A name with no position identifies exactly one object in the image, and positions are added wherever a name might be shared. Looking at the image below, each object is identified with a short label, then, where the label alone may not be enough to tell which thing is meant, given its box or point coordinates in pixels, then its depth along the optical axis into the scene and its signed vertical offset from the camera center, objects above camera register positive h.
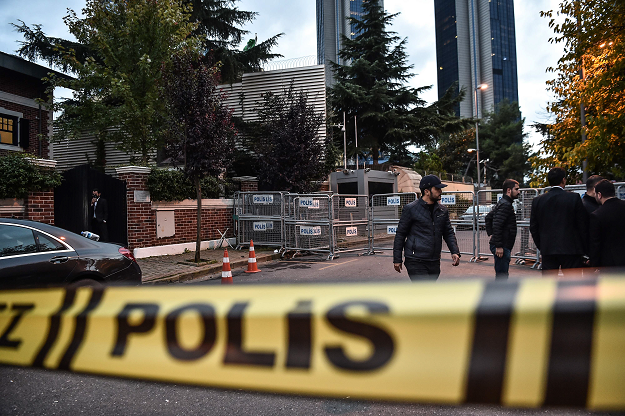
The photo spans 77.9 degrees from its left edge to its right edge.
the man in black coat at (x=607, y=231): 4.12 -0.26
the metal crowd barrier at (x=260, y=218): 12.73 -0.07
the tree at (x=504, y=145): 48.62 +8.61
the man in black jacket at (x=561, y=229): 4.45 -0.25
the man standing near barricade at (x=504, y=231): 5.87 -0.32
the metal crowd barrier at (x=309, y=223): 11.77 -0.26
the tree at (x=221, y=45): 17.53 +8.64
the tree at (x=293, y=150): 14.41 +2.46
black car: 4.25 -0.45
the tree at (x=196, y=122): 9.80 +2.46
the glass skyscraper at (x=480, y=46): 129.75 +56.53
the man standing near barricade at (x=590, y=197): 5.09 +0.15
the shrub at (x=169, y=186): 11.22 +0.96
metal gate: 10.91 +0.55
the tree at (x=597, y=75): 8.62 +3.11
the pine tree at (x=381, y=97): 24.60 +7.40
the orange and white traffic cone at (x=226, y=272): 7.82 -1.14
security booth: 20.02 +1.68
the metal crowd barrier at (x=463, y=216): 10.80 -0.15
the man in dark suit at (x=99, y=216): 10.29 +0.10
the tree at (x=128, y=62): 13.80 +5.79
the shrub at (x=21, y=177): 8.71 +1.03
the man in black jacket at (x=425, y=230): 4.46 -0.21
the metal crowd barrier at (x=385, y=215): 11.78 -0.08
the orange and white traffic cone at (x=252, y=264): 9.72 -1.22
